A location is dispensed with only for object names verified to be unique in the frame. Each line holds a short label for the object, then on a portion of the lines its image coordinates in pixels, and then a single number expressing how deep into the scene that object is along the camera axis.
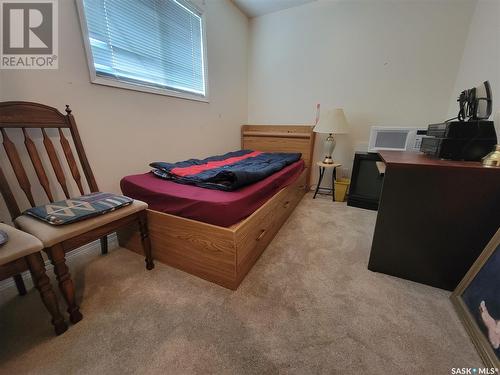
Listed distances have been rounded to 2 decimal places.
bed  1.12
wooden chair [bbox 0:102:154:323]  0.89
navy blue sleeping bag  1.34
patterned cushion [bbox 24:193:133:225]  0.93
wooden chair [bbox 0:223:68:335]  0.73
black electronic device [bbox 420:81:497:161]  1.14
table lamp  2.39
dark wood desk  1.03
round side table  2.55
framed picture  0.81
